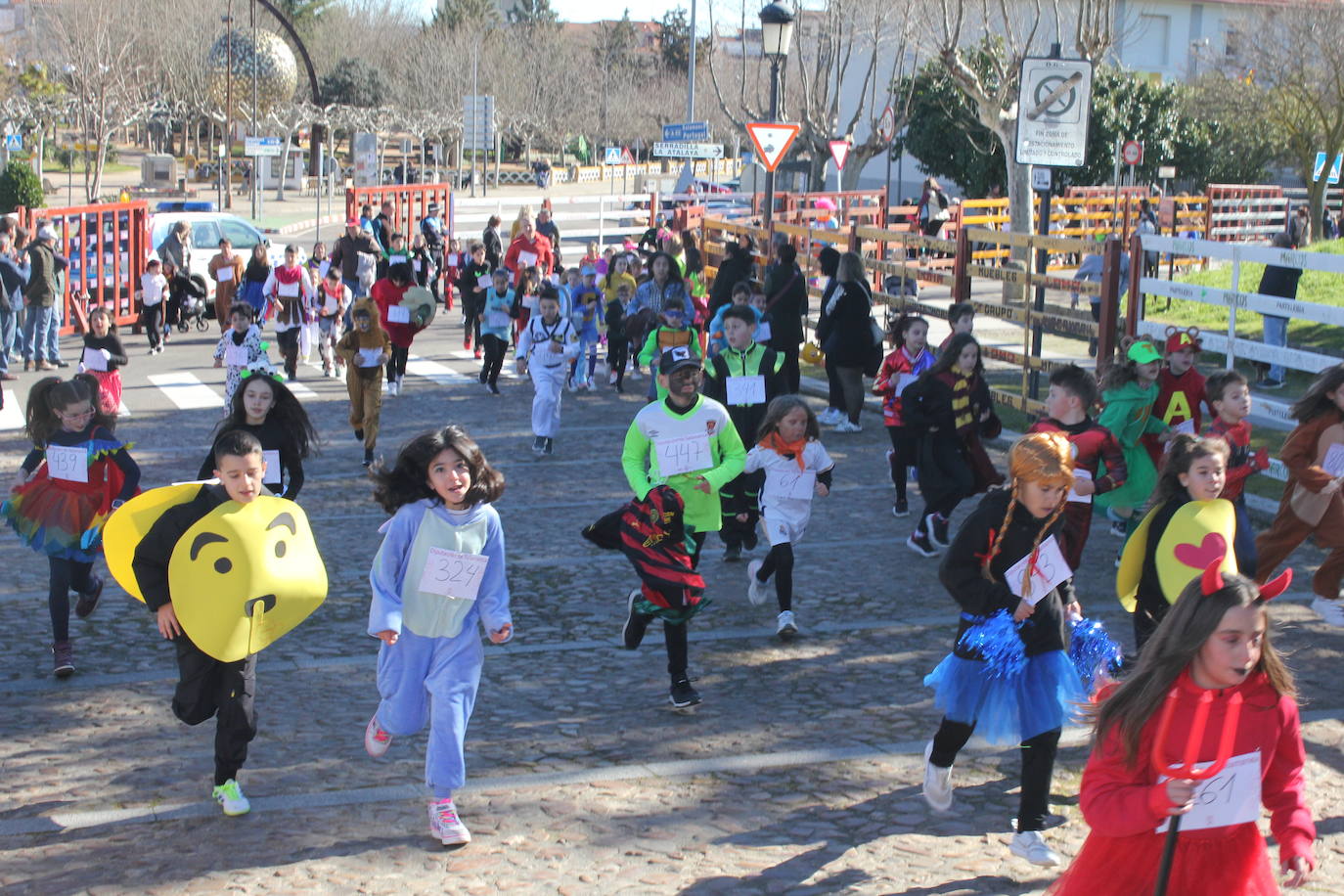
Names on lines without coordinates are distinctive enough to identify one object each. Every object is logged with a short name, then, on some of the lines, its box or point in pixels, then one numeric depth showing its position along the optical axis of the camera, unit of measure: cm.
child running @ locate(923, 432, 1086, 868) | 532
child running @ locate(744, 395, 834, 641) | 833
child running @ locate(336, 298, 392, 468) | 1322
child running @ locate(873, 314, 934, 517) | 1123
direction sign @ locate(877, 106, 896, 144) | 2992
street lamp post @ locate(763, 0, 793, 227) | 2066
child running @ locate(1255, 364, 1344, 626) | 808
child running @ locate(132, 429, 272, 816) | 567
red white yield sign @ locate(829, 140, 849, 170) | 2714
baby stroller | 2380
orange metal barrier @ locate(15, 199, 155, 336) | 2297
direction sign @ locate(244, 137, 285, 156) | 4644
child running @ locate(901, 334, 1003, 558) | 992
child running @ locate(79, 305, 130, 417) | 1291
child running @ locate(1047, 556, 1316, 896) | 363
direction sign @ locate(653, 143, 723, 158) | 3170
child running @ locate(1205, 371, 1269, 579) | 784
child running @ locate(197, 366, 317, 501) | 770
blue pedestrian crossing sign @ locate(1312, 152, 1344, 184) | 3353
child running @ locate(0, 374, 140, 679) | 743
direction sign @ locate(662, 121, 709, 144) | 3162
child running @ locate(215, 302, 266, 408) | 1335
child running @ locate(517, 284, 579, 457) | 1391
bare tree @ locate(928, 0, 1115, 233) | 2388
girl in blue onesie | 549
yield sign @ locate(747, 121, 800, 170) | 2036
